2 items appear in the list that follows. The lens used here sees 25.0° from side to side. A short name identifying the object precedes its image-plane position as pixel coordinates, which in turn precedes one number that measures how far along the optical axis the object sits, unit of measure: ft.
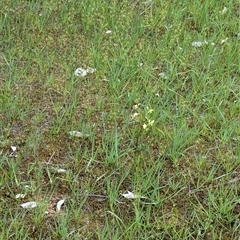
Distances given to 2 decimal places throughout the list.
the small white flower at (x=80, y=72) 10.36
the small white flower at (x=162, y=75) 10.47
